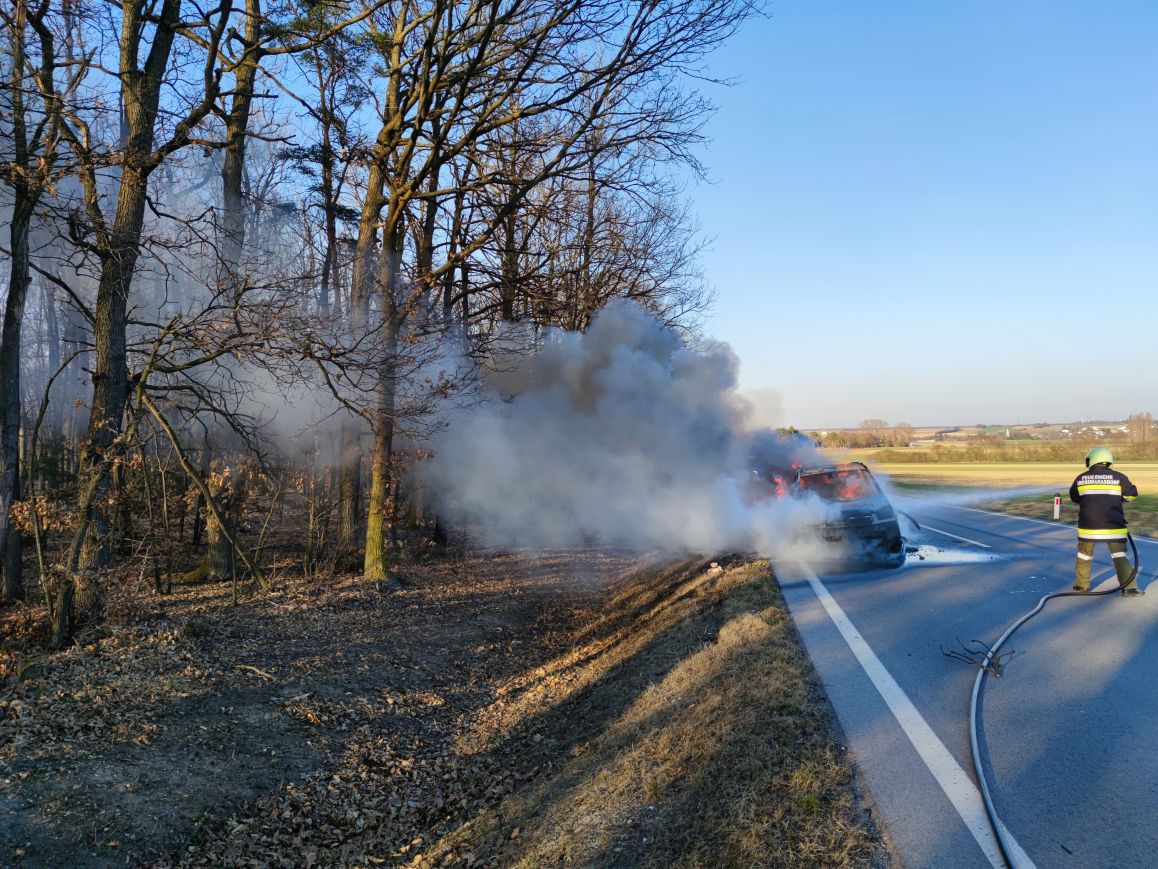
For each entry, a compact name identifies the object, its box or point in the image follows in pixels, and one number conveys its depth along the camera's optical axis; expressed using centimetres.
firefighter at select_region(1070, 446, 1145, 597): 777
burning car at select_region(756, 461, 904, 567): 1062
